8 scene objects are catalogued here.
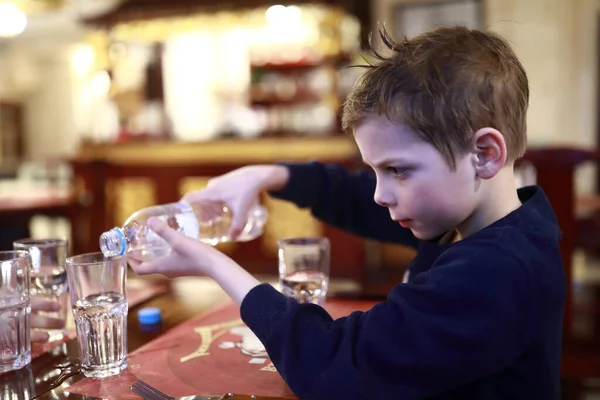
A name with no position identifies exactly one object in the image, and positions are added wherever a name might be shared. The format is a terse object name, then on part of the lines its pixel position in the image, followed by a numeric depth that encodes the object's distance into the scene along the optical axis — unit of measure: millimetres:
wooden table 798
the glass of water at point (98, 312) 854
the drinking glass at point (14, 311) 875
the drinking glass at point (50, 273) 1053
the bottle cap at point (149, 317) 1130
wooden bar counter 4367
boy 702
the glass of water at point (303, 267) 1127
